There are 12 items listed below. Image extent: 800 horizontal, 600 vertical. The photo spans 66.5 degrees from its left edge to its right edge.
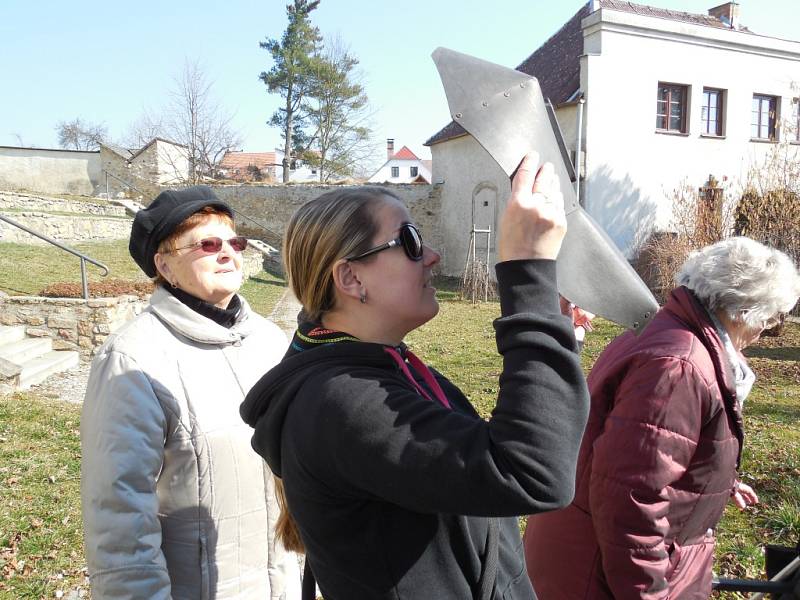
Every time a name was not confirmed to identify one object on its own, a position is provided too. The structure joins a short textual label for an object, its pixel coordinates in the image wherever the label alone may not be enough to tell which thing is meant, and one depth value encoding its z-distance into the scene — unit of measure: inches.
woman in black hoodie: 37.0
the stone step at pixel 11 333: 319.9
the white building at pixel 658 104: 651.5
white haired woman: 71.3
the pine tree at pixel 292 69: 1395.2
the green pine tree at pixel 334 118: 1406.3
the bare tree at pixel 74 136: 1909.4
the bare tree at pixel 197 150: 1230.9
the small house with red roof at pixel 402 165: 2511.1
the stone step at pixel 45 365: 289.3
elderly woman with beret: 65.7
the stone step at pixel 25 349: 303.9
